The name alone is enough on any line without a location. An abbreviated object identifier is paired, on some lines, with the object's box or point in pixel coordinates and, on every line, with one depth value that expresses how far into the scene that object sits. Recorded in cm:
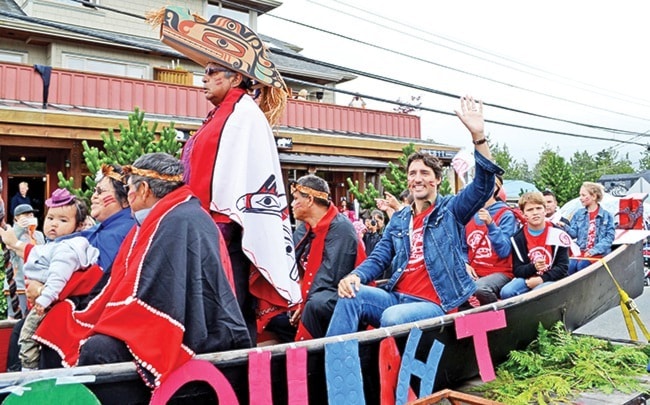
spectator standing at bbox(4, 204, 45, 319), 518
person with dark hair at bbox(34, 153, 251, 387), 211
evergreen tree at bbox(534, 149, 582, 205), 2747
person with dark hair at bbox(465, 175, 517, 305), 459
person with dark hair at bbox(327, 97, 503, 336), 321
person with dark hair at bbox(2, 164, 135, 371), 294
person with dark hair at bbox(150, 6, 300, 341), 284
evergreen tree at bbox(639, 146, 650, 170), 6383
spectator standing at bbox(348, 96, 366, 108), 1861
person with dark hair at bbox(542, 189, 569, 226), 712
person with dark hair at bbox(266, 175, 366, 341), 363
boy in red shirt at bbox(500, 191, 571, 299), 443
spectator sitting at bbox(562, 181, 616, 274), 571
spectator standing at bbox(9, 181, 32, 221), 1123
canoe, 203
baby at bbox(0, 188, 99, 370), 279
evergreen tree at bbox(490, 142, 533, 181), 5701
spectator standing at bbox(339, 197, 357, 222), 1039
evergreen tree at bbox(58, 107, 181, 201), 790
